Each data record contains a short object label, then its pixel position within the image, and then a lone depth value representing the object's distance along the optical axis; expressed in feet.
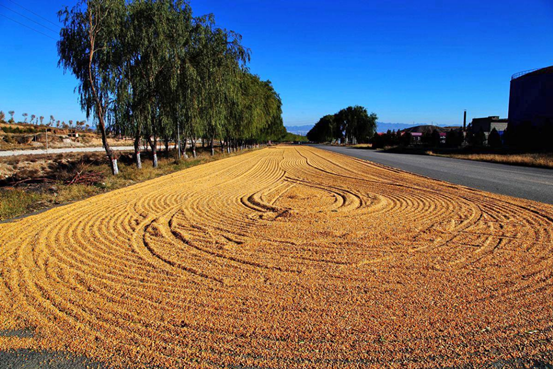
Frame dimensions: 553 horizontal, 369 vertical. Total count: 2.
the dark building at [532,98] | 128.77
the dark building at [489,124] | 244.01
